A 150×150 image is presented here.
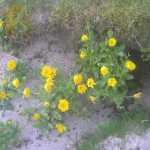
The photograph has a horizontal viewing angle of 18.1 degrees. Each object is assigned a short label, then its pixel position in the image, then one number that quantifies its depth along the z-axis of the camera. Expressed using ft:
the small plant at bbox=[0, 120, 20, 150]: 10.66
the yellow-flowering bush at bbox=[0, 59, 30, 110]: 11.03
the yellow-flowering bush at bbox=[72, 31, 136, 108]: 10.28
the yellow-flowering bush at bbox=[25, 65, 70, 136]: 10.51
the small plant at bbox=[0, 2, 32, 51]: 11.59
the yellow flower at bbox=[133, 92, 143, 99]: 10.37
